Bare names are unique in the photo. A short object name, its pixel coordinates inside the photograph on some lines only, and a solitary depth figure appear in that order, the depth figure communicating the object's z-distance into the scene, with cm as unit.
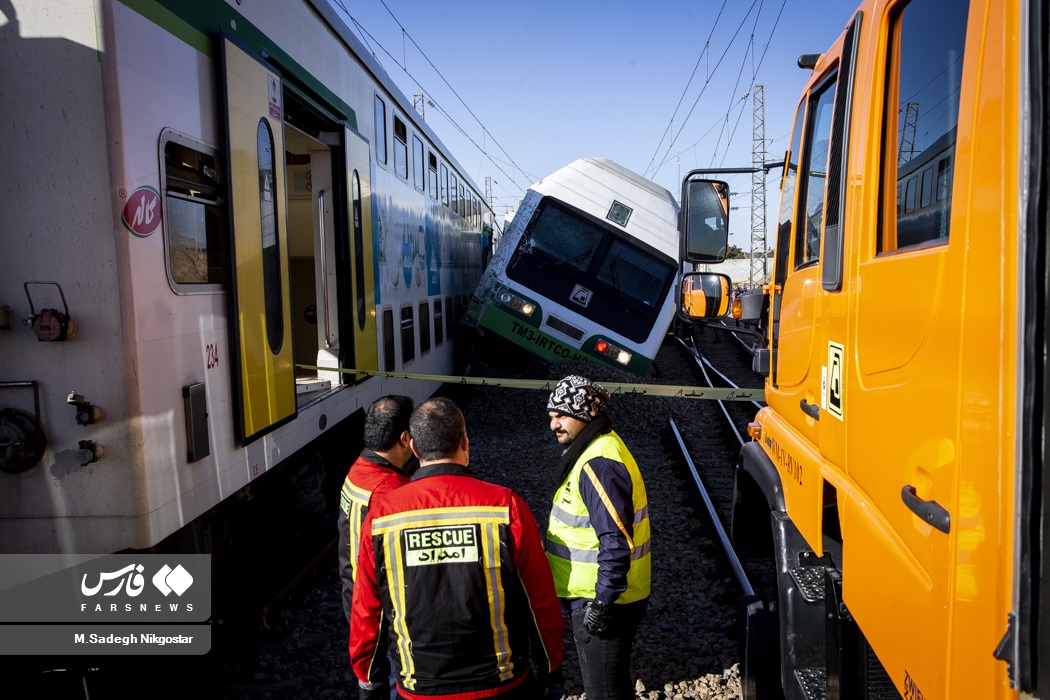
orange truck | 123
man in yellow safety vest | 288
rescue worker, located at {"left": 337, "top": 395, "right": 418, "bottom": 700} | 284
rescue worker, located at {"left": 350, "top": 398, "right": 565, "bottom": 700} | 223
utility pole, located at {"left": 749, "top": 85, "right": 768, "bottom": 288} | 3148
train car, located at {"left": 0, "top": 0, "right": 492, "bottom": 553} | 289
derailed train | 996
